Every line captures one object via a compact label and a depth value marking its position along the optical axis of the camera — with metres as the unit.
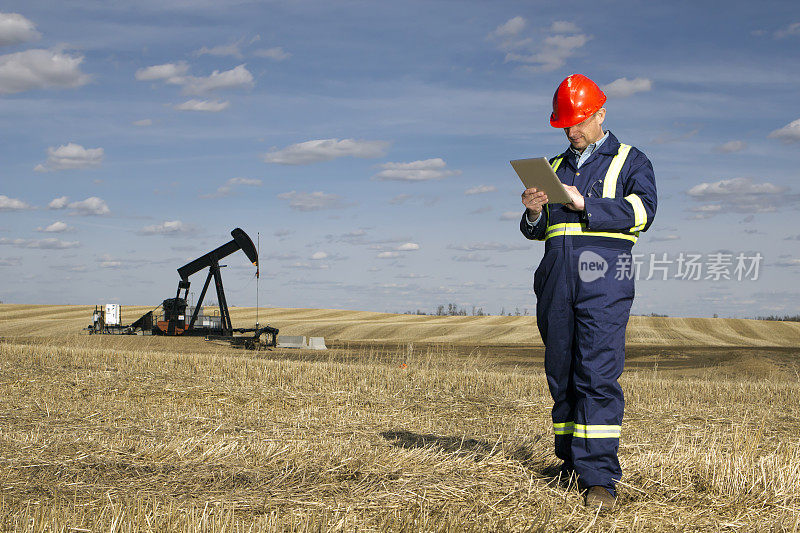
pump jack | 28.89
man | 4.04
